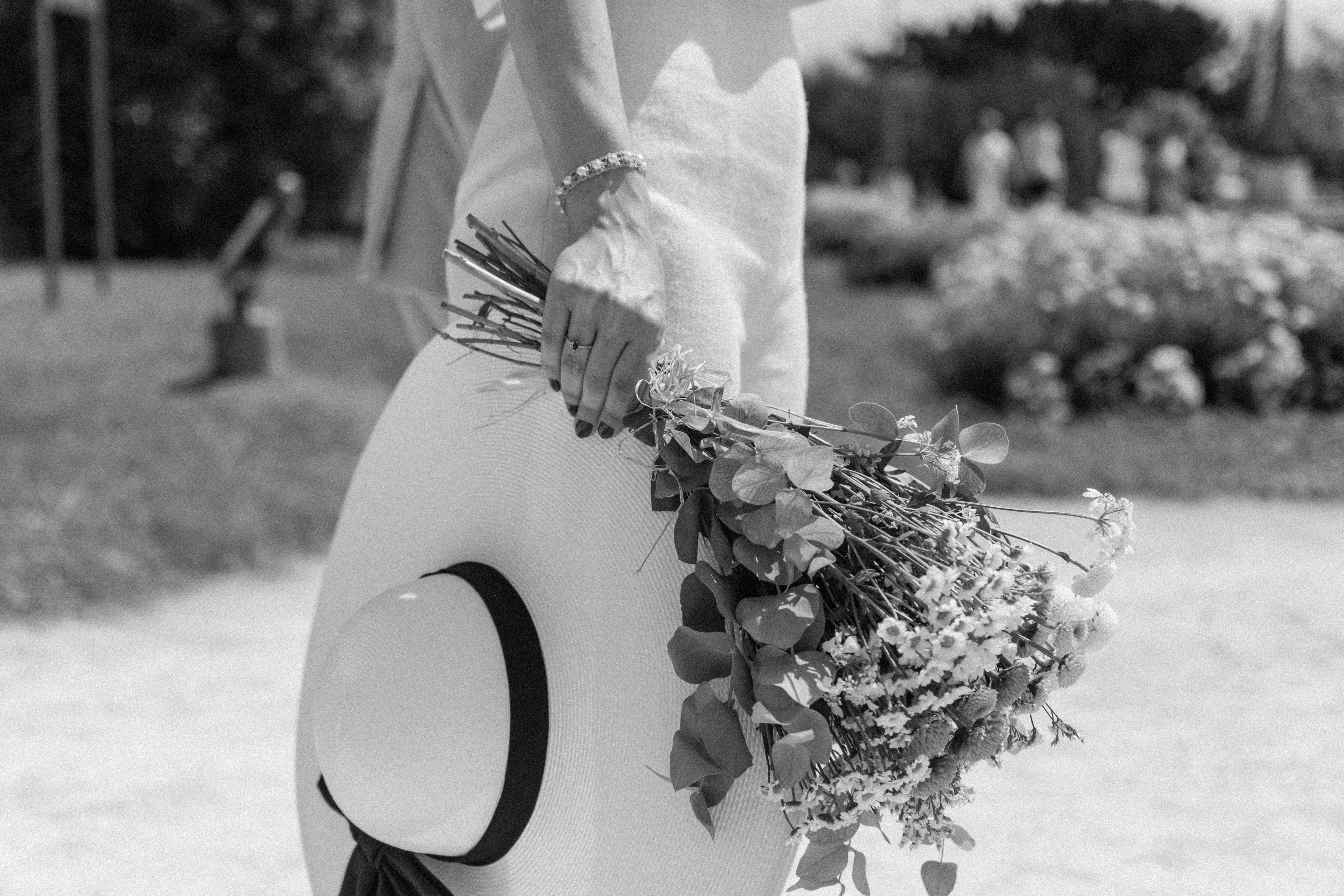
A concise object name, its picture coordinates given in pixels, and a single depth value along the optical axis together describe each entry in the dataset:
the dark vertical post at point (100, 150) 12.08
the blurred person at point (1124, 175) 21.17
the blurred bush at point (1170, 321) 6.81
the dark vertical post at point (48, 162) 10.34
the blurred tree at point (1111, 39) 54.88
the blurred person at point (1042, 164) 19.62
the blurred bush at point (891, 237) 13.41
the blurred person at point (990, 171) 18.89
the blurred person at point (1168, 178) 19.23
